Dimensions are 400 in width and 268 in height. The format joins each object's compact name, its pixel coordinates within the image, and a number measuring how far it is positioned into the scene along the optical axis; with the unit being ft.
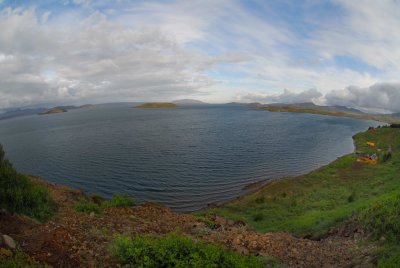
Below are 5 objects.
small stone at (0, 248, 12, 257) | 24.57
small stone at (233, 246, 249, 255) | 35.19
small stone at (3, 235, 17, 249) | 26.61
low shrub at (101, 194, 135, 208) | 56.91
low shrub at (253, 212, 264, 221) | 78.01
